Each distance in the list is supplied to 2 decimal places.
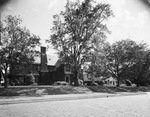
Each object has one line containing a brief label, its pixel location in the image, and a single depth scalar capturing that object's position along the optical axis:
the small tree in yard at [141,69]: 37.84
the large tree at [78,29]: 29.94
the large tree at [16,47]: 23.08
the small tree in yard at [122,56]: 36.28
